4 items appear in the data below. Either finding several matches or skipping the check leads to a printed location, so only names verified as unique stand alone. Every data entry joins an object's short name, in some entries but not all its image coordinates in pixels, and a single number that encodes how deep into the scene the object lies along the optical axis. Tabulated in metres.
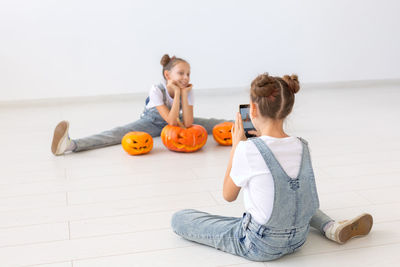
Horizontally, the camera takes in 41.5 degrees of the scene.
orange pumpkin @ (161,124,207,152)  2.99
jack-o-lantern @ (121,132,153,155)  2.97
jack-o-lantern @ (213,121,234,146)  3.16
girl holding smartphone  1.64
